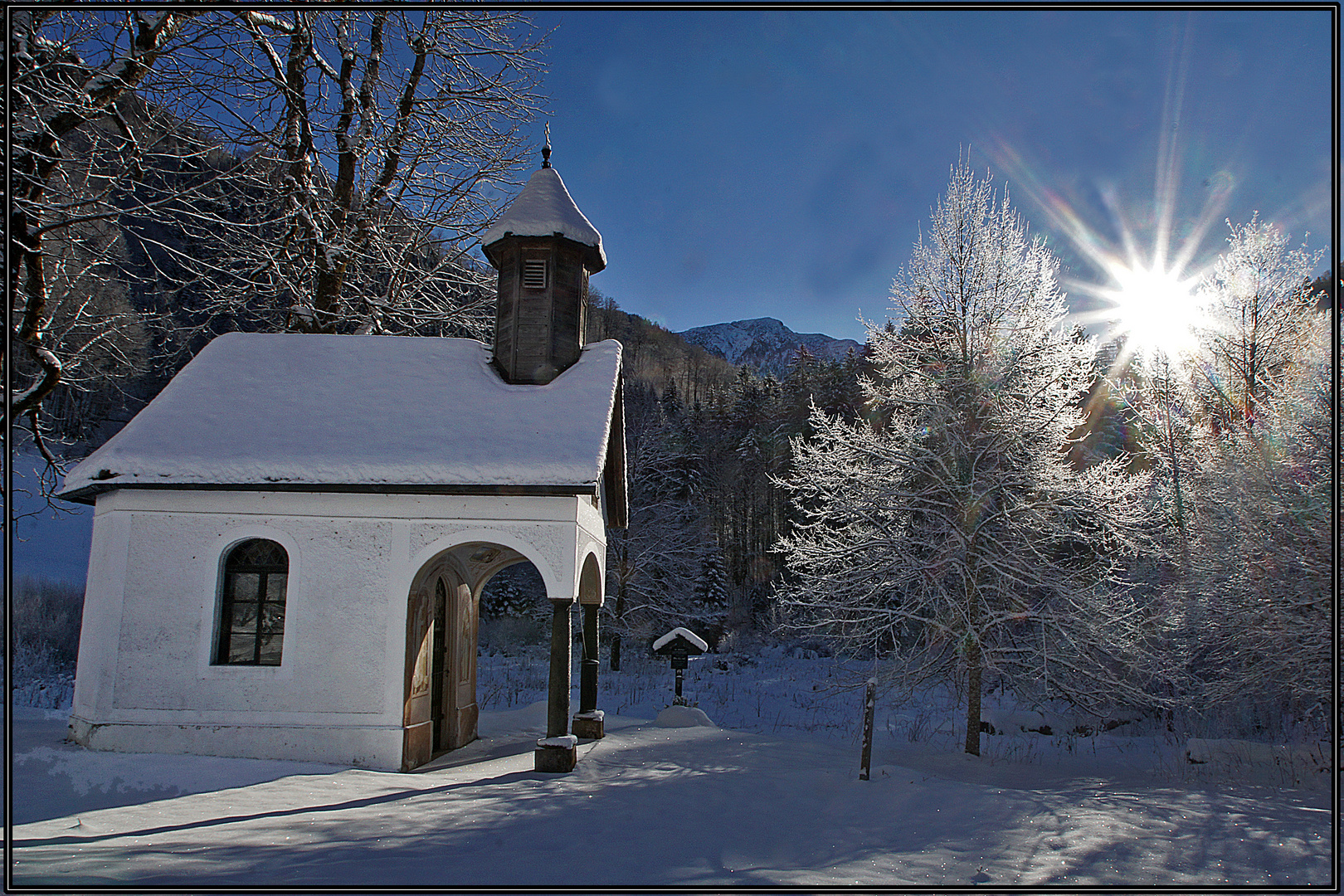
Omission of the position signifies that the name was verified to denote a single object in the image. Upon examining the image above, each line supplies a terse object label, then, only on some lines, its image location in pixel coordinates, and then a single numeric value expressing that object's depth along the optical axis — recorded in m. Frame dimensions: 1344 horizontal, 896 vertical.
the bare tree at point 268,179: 8.97
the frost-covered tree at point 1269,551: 11.82
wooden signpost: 14.91
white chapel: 8.83
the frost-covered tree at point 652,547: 25.86
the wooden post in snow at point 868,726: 9.35
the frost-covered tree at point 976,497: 11.98
